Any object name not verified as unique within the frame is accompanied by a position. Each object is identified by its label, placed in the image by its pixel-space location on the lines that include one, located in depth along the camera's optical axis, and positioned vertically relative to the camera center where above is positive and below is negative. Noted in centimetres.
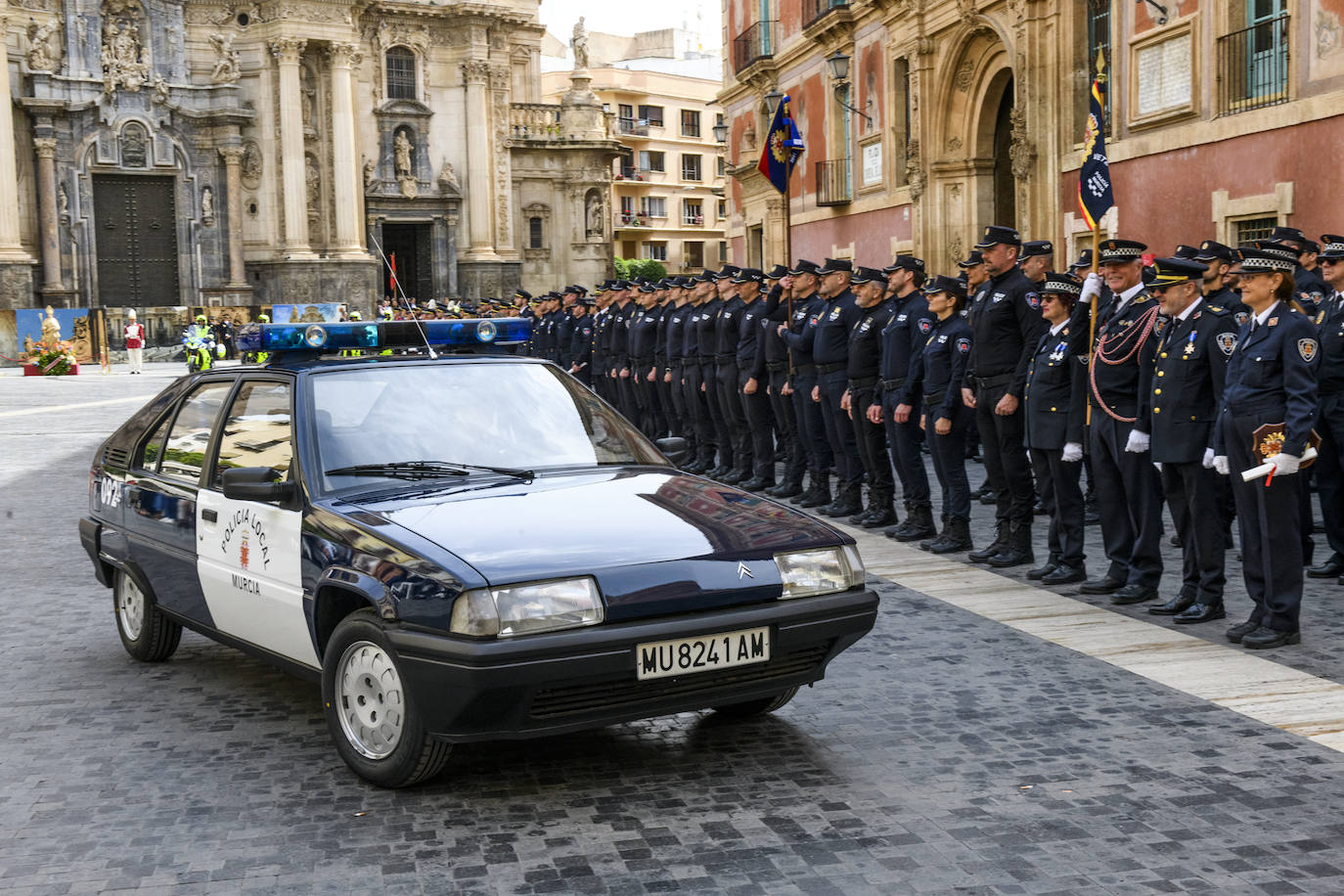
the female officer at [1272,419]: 695 -37
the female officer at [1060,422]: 874 -44
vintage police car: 468 -67
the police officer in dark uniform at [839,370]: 1210 -13
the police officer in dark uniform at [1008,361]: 943 -7
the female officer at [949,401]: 1015 -35
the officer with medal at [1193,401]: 757 -29
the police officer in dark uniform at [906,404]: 1079 -38
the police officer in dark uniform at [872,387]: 1142 -26
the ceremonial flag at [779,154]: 1723 +240
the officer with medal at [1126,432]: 807 -48
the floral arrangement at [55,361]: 3897 +44
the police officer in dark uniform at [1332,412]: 885 -44
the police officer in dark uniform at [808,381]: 1268 -22
